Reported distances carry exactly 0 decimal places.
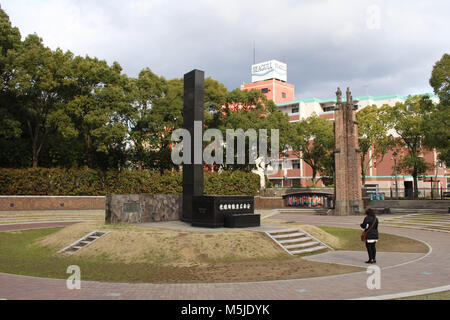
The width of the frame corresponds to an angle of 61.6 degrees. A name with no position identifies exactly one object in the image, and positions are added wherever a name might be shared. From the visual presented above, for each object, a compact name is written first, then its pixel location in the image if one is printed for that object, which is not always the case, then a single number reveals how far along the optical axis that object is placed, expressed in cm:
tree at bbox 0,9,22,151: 3144
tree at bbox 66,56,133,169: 3378
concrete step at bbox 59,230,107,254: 1486
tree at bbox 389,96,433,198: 4821
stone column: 3525
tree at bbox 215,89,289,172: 4425
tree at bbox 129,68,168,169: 3871
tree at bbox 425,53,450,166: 3077
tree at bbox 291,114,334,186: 5559
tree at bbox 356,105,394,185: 5091
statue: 7011
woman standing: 1225
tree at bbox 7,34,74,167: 3130
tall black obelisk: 2011
